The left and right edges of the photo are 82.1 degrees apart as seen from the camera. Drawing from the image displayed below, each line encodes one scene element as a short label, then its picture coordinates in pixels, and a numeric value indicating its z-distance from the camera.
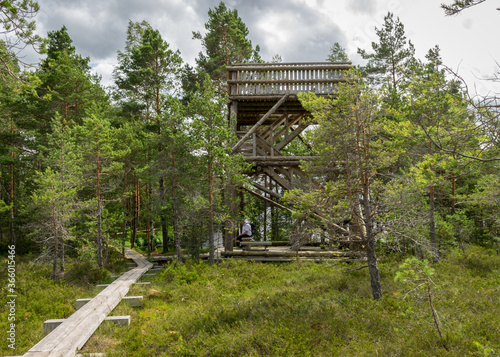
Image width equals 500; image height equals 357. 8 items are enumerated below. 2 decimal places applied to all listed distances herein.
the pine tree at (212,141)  12.84
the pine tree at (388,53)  23.72
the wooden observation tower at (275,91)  14.24
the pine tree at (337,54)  29.27
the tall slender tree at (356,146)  8.00
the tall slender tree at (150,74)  20.70
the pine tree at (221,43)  23.08
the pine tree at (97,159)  13.91
